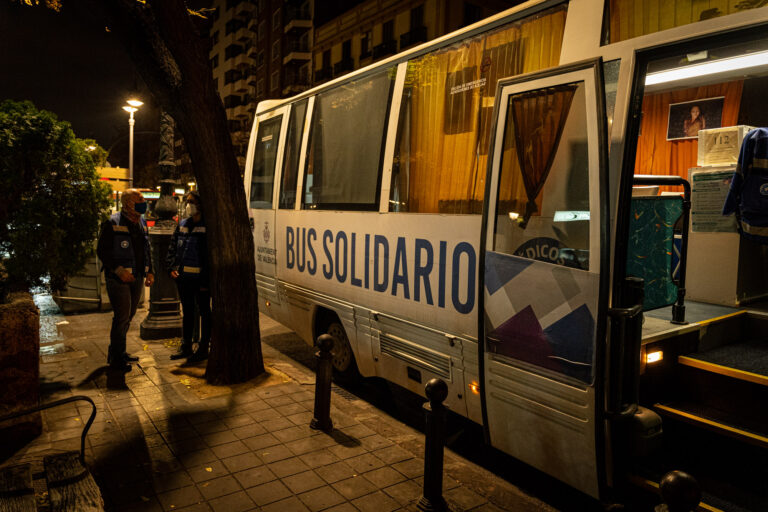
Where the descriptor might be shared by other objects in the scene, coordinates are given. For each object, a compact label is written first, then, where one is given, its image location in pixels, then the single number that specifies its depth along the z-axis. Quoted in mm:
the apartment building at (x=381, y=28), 31859
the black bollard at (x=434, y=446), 3436
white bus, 3059
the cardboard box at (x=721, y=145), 5430
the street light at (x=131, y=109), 21469
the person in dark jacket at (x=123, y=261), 5859
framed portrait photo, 6254
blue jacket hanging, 4652
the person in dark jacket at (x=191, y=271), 6410
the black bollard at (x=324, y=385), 4602
